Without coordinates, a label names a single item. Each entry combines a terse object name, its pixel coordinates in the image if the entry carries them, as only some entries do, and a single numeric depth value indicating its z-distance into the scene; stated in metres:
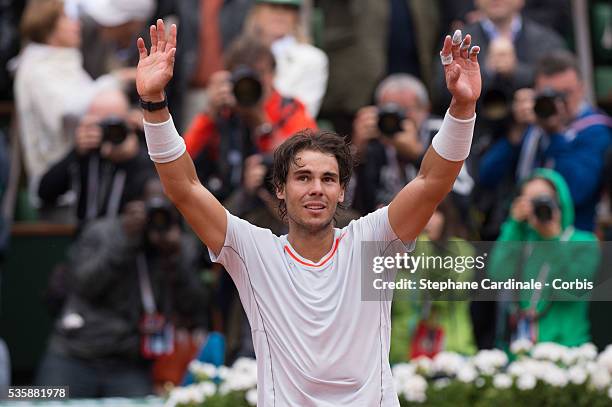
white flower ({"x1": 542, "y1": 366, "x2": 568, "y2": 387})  13.12
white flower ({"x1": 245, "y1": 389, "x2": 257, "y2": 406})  13.08
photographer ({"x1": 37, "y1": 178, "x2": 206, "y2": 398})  14.98
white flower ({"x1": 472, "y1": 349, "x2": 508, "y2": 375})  13.52
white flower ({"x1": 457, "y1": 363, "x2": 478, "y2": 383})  13.35
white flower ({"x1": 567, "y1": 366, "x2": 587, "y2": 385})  13.20
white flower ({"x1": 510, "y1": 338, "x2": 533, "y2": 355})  13.86
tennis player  8.71
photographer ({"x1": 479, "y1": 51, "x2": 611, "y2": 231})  15.70
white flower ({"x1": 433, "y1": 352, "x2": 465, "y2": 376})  13.57
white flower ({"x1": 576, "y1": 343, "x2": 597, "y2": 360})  13.46
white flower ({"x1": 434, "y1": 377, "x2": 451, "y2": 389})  13.39
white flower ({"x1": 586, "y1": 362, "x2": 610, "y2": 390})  13.20
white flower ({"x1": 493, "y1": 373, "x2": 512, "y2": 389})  13.18
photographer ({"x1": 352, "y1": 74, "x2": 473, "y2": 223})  15.63
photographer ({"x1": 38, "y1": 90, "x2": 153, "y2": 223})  16.22
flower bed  13.15
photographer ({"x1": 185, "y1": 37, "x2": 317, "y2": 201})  15.64
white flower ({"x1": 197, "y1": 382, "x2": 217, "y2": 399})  13.37
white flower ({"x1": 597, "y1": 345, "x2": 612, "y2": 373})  13.26
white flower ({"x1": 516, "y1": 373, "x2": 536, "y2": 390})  13.11
